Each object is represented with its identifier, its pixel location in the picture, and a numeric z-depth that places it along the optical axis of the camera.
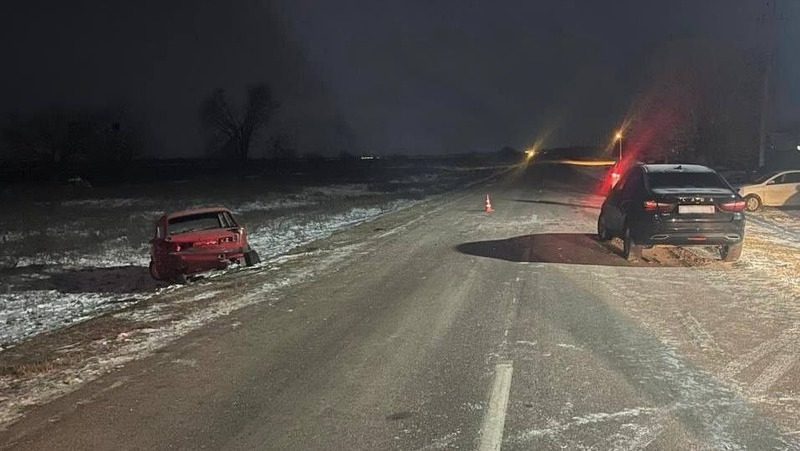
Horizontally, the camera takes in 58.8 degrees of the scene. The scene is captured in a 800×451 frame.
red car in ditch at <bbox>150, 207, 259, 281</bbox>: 12.59
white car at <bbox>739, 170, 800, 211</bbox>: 25.33
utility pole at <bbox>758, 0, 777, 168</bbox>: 36.47
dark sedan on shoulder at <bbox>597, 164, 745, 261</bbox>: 11.91
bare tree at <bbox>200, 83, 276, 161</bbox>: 138.25
